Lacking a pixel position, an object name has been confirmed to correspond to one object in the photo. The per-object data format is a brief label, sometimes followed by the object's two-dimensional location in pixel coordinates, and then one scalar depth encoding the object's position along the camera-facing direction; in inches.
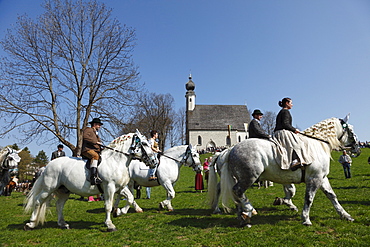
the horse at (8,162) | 522.9
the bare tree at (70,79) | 669.3
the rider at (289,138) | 233.1
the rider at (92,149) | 269.4
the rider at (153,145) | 361.4
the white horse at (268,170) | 239.3
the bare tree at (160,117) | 1925.4
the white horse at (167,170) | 357.4
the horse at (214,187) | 314.7
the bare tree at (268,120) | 2654.3
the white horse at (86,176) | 272.1
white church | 2620.6
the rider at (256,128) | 264.7
